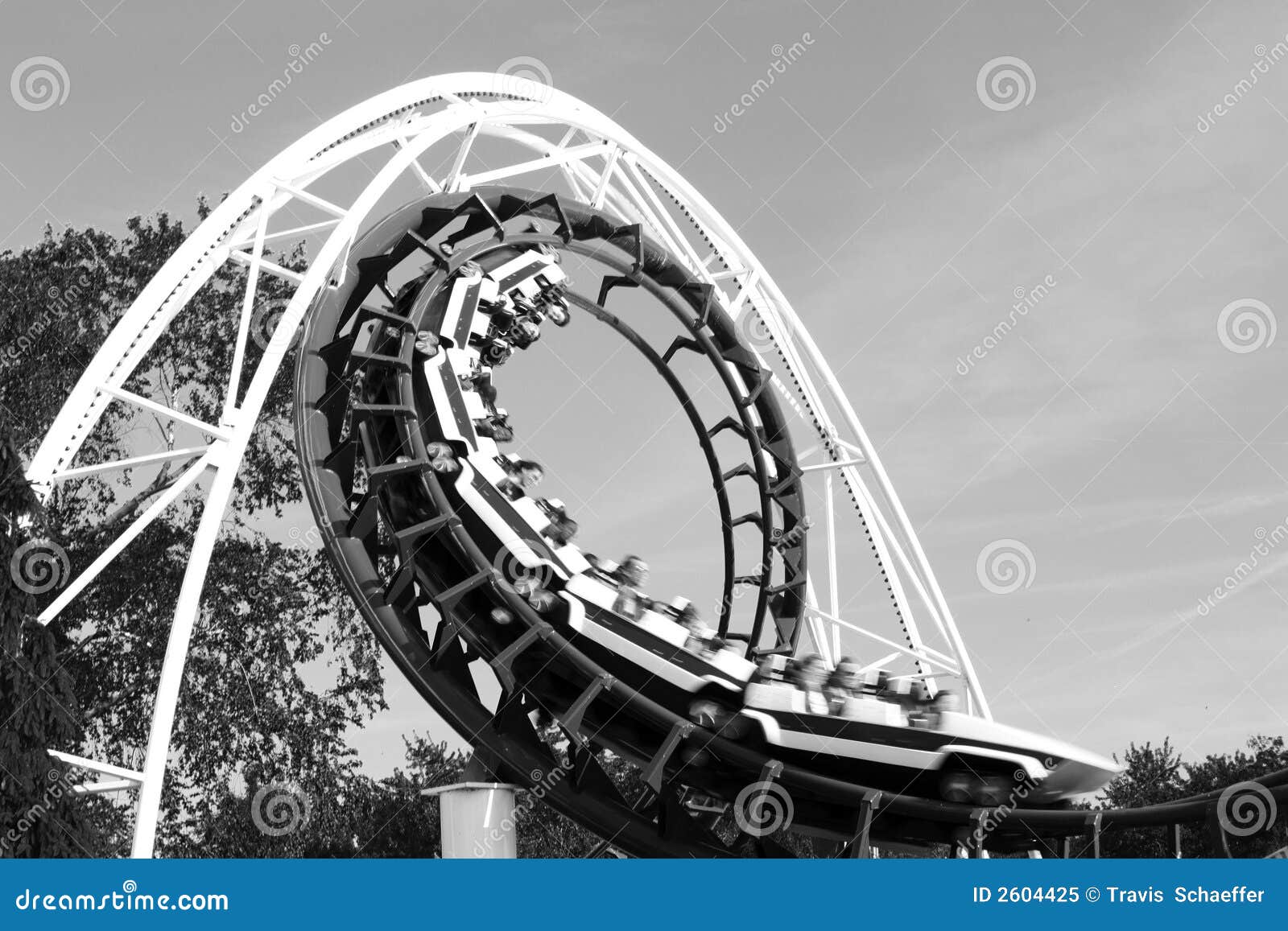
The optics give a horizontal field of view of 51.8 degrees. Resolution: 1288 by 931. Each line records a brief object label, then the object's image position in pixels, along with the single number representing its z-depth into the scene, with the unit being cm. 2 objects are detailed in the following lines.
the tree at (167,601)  2066
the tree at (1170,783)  2622
